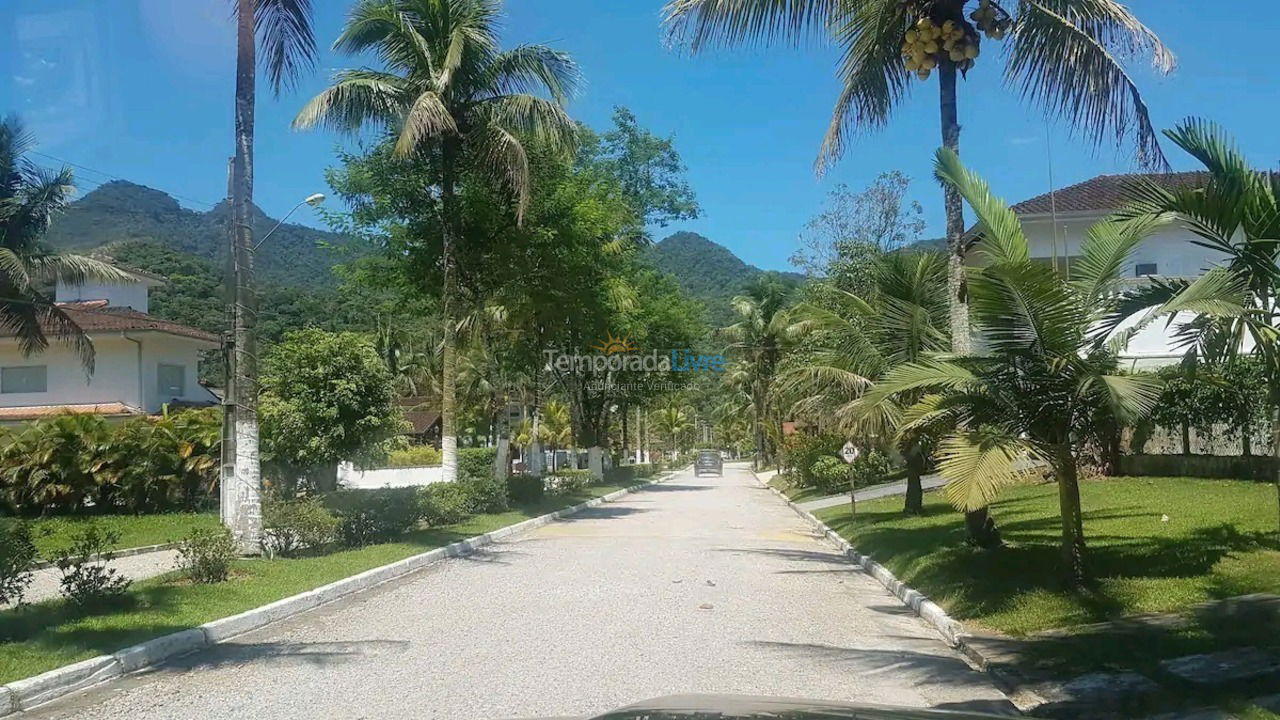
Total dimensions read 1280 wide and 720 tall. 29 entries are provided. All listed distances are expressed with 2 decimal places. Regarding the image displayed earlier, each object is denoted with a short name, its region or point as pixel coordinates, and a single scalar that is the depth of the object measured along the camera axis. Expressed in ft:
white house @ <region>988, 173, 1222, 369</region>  97.25
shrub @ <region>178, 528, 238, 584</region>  39.17
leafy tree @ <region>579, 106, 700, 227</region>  127.95
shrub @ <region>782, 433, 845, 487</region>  111.66
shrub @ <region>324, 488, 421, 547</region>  54.08
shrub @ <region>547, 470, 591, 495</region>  112.47
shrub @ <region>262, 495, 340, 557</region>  47.78
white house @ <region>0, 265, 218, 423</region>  98.17
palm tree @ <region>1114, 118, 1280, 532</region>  29.19
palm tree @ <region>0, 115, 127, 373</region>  75.10
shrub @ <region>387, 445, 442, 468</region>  151.53
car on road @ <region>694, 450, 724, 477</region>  220.84
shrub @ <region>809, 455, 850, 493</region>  110.11
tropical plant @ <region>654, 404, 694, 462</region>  300.61
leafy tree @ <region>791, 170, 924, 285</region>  98.68
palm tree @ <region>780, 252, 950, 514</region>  48.72
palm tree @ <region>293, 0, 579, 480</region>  66.49
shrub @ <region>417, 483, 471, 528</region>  63.50
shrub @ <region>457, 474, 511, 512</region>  74.74
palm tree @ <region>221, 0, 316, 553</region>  45.47
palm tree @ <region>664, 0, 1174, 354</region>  38.47
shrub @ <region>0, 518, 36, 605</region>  29.25
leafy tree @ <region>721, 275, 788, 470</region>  179.42
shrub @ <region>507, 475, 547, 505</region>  88.25
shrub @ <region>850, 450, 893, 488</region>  108.17
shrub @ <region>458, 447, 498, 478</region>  105.45
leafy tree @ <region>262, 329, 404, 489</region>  54.39
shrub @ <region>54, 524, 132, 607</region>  31.76
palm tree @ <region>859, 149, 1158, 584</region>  30.37
